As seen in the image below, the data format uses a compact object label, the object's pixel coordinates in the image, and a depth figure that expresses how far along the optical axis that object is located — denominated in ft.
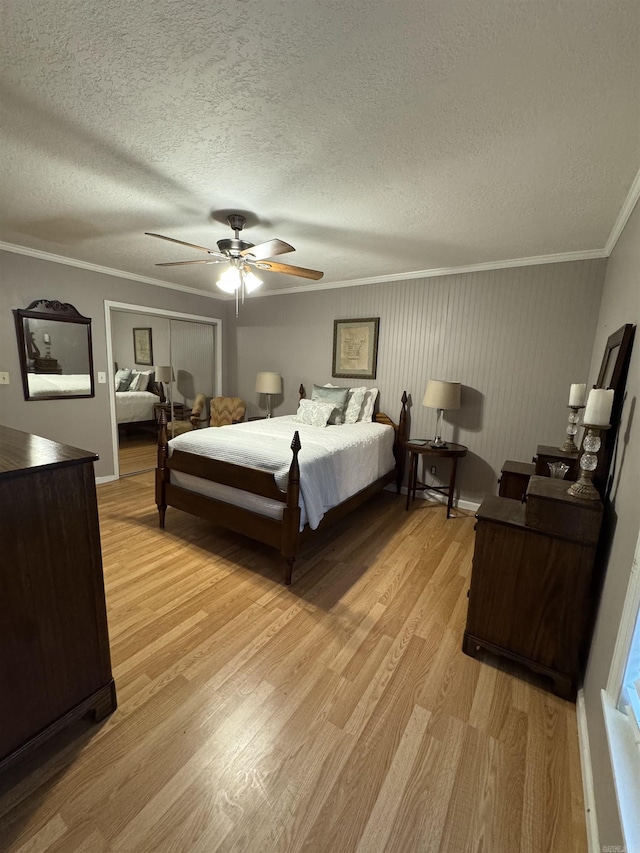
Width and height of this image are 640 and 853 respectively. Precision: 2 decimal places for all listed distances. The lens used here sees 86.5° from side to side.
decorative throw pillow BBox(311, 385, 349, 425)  12.67
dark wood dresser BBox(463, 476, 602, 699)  4.83
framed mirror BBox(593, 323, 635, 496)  5.46
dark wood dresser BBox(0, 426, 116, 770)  3.59
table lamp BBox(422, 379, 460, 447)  10.72
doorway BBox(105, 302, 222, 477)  18.25
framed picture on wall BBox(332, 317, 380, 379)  13.02
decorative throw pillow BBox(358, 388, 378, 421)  12.93
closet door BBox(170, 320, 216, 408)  17.92
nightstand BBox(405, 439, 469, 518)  10.61
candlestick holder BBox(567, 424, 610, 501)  4.85
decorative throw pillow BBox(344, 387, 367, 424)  12.73
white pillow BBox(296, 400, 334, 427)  12.20
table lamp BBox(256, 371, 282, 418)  14.94
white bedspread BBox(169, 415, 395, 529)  7.79
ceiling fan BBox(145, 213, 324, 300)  7.44
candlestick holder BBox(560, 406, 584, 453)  7.70
